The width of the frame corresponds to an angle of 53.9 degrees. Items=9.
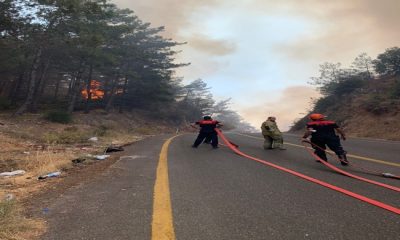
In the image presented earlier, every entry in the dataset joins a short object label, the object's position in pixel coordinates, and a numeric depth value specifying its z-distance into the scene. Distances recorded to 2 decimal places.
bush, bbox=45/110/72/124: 26.61
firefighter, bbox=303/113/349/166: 10.00
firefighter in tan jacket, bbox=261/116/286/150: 13.91
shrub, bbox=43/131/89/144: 16.91
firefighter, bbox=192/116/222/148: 14.36
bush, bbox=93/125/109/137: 21.14
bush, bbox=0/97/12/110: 32.62
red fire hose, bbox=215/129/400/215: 4.81
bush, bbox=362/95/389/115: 28.81
